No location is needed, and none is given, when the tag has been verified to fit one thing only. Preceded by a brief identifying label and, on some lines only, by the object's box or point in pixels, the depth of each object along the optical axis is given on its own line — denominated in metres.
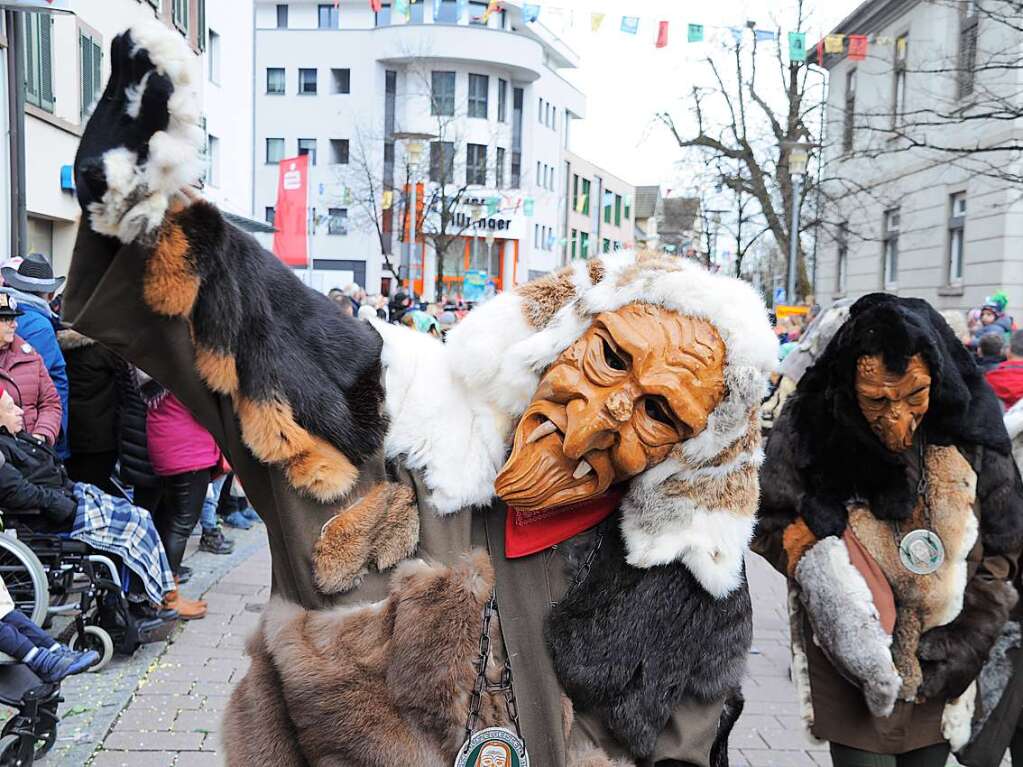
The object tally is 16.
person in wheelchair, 4.49
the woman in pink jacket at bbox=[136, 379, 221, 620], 5.46
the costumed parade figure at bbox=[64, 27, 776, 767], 1.72
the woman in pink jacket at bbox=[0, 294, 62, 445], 4.88
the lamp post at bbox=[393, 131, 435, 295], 23.51
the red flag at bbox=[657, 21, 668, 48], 15.34
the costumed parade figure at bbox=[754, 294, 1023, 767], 3.05
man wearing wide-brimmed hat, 5.27
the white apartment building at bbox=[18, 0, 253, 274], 11.49
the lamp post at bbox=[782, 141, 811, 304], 17.23
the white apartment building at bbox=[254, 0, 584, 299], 41.69
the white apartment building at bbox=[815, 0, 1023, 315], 17.44
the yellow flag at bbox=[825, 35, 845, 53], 16.33
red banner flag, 14.12
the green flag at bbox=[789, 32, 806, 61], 16.48
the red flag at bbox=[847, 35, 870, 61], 16.85
